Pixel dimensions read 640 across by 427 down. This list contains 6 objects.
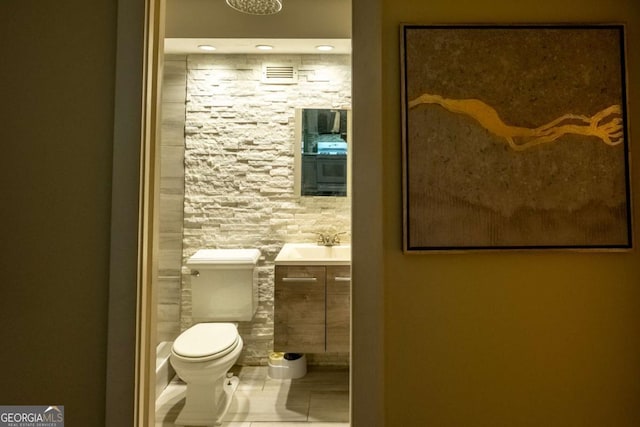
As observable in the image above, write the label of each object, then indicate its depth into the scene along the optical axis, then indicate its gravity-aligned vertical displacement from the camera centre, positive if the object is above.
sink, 2.66 -0.18
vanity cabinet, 2.40 -0.54
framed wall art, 1.33 +0.26
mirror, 2.91 +0.59
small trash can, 2.80 -1.06
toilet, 2.17 -0.68
